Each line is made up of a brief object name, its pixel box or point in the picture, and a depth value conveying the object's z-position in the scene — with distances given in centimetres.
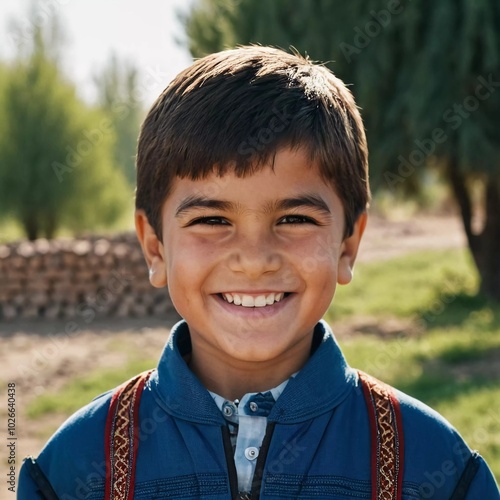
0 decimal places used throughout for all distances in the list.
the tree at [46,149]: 1429
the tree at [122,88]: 3603
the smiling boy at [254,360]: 150
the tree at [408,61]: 745
